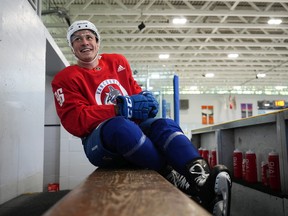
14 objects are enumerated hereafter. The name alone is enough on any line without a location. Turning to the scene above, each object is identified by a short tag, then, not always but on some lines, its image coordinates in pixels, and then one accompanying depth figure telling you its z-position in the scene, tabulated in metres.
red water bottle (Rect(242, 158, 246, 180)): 2.62
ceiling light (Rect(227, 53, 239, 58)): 9.73
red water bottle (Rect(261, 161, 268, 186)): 2.25
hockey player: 1.16
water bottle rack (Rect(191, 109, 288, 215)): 1.85
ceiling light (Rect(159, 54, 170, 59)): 10.01
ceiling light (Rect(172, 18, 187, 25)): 7.07
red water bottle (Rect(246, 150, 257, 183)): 2.50
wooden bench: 0.56
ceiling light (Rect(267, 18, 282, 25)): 7.32
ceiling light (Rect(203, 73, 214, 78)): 12.74
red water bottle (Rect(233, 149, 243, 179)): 2.83
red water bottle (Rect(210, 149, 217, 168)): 3.67
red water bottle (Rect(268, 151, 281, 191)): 2.04
